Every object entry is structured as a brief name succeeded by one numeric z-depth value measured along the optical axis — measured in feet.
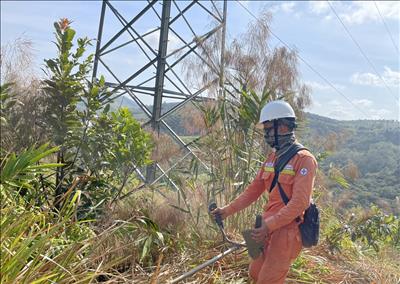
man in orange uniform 10.85
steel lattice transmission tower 27.01
